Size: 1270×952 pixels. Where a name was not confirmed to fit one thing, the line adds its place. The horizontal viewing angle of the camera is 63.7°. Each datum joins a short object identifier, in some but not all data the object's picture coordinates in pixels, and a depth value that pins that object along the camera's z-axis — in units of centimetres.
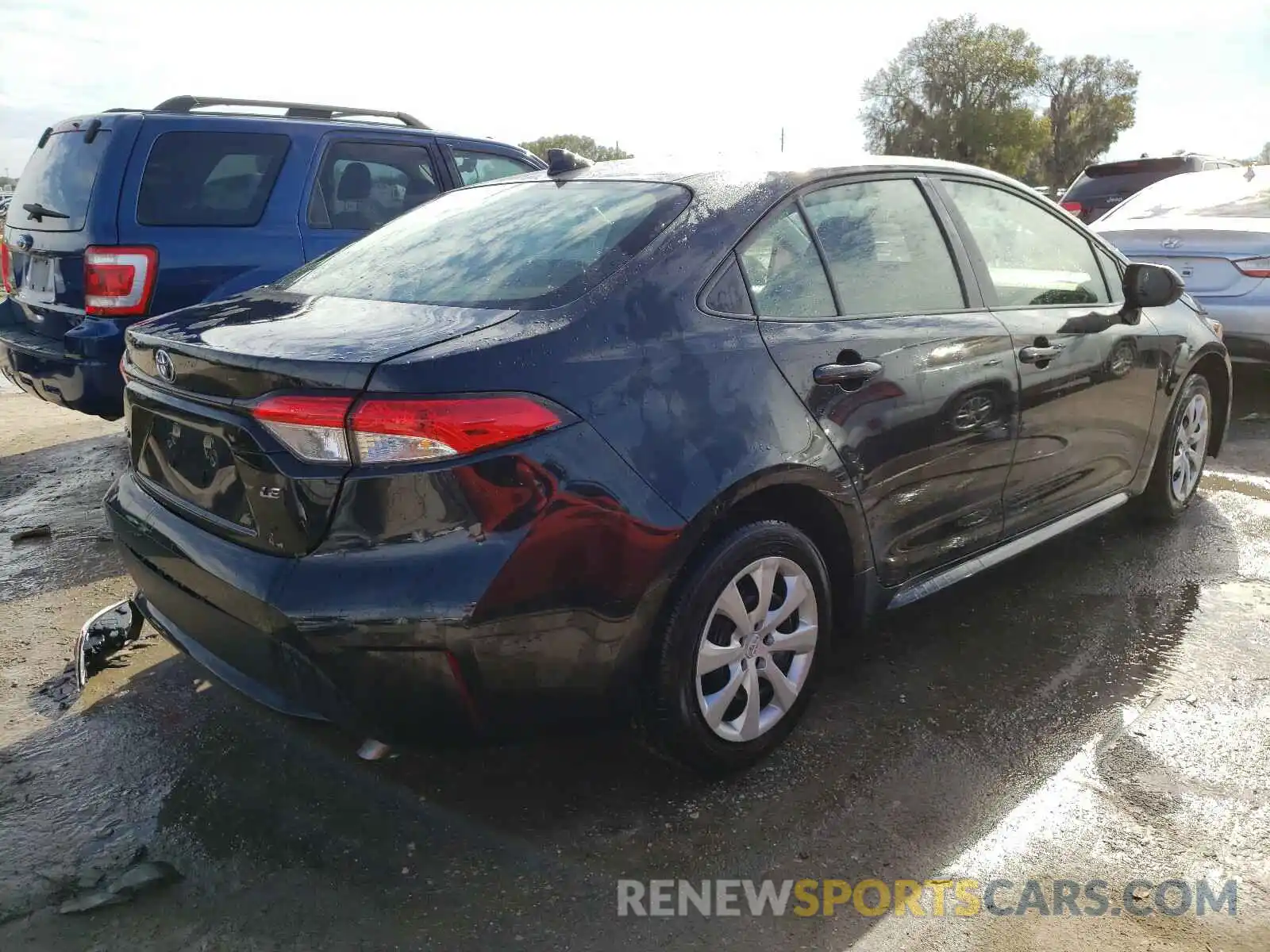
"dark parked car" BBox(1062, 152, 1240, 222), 1180
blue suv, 466
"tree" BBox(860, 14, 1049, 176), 6091
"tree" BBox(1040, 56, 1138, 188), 6284
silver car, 653
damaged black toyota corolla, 210
